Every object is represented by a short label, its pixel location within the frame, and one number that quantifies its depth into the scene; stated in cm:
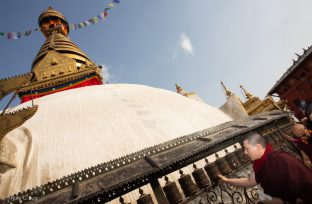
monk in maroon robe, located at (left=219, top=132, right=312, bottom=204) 180
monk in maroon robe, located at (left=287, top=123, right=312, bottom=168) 313
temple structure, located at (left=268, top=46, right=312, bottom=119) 1666
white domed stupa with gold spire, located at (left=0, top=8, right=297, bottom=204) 219
